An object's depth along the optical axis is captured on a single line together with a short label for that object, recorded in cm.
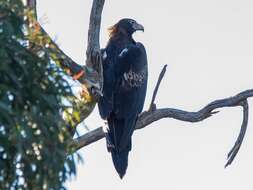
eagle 1884
